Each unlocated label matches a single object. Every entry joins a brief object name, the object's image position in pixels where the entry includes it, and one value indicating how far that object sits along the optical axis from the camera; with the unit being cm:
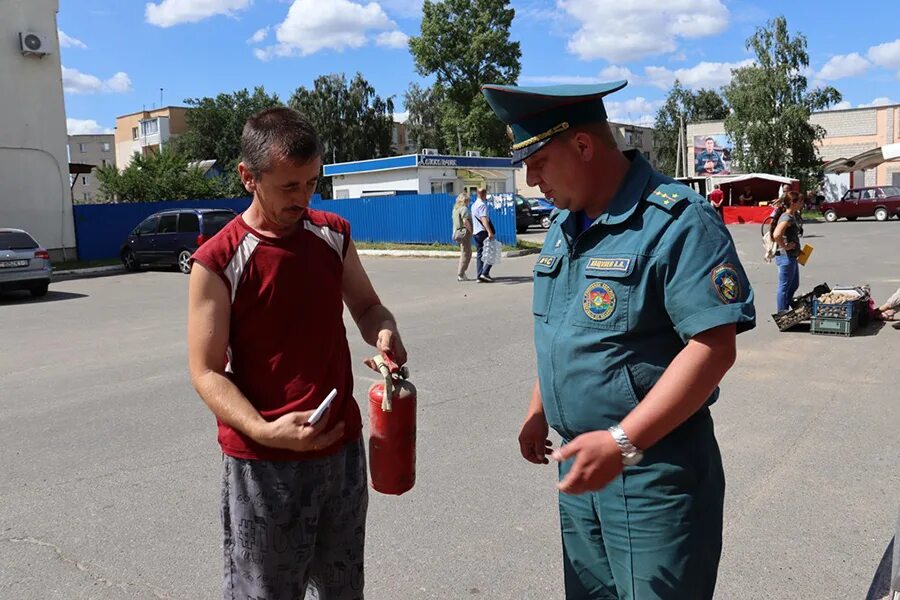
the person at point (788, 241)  919
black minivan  1969
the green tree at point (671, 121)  6775
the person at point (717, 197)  2981
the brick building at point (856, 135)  4956
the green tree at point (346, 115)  6412
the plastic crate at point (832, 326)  862
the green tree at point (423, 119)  7194
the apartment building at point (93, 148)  9631
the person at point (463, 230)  1491
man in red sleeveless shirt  214
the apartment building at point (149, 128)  8175
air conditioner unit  2234
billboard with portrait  5687
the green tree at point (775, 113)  4222
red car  3338
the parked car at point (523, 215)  3036
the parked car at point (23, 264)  1492
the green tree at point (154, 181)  3338
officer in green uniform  183
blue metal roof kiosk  3381
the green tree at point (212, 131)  6681
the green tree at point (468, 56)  5522
